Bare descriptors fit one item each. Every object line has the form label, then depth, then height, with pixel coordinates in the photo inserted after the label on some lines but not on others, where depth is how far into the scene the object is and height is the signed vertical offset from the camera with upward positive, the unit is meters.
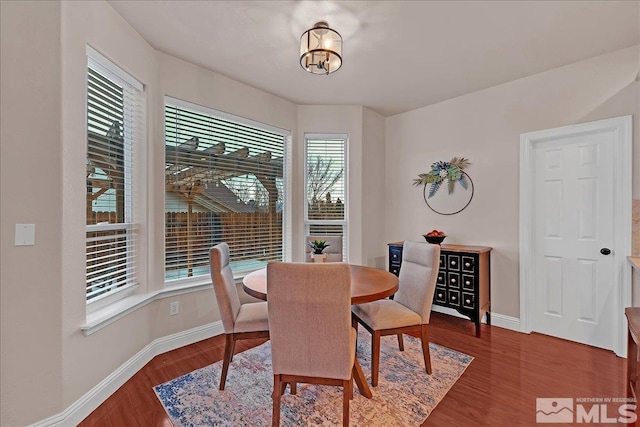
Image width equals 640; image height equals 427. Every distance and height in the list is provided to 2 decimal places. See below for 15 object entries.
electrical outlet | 2.67 -0.92
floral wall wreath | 3.47 +0.34
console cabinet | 2.97 -0.75
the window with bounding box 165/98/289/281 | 2.80 +0.23
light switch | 1.56 -0.14
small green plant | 2.73 -0.34
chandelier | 1.98 +1.12
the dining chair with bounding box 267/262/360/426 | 1.51 -0.62
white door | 2.57 -0.24
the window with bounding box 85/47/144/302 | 2.03 +0.28
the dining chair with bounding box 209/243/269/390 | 1.98 -0.77
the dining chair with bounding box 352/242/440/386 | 2.10 -0.78
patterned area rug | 1.77 -1.28
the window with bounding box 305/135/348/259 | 3.90 +0.37
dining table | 1.79 -0.52
